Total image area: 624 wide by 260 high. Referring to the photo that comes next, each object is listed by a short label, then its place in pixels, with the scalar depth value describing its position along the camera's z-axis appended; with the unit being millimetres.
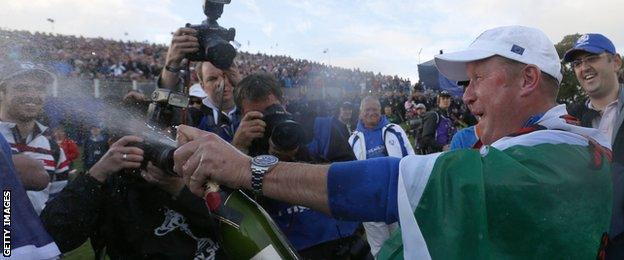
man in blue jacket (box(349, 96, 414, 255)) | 6312
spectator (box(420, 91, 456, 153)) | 7820
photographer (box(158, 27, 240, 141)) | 2488
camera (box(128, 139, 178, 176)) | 1878
